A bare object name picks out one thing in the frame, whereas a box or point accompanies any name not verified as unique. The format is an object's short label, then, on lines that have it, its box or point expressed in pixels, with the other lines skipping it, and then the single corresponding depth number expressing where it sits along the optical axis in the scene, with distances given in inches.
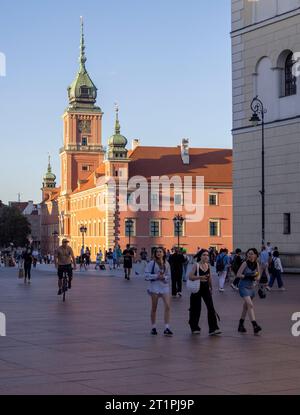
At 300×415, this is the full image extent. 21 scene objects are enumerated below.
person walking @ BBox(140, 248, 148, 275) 1818.5
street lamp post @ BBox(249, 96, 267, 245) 1476.4
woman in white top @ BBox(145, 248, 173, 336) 600.1
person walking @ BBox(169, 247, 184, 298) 1026.7
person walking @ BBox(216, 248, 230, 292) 1146.0
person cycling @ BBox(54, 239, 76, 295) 919.0
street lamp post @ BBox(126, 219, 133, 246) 3936.5
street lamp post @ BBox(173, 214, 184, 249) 3984.7
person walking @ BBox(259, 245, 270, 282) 1196.5
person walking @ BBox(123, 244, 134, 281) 1547.7
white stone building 1513.3
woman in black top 604.4
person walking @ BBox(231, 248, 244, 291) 1151.0
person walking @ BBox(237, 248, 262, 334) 610.9
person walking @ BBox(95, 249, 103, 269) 2263.8
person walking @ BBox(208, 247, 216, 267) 2361.6
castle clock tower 4869.6
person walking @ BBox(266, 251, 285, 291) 1130.0
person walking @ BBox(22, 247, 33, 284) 1366.9
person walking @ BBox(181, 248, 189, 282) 1448.1
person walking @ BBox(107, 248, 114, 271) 2306.1
